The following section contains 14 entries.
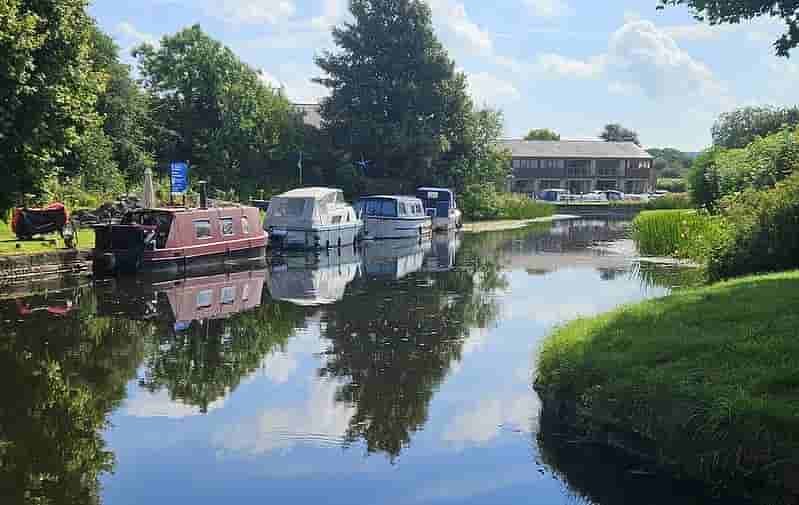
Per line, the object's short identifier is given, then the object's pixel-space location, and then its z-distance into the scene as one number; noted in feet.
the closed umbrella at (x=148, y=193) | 82.79
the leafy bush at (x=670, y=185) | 321.79
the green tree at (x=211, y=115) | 157.99
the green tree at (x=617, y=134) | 440.45
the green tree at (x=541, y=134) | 403.75
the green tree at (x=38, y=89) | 63.41
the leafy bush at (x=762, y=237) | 44.24
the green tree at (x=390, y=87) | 156.04
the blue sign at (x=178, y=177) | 83.97
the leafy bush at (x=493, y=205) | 174.29
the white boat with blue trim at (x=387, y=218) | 120.06
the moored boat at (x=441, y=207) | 144.46
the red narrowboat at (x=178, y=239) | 68.74
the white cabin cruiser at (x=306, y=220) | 96.17
